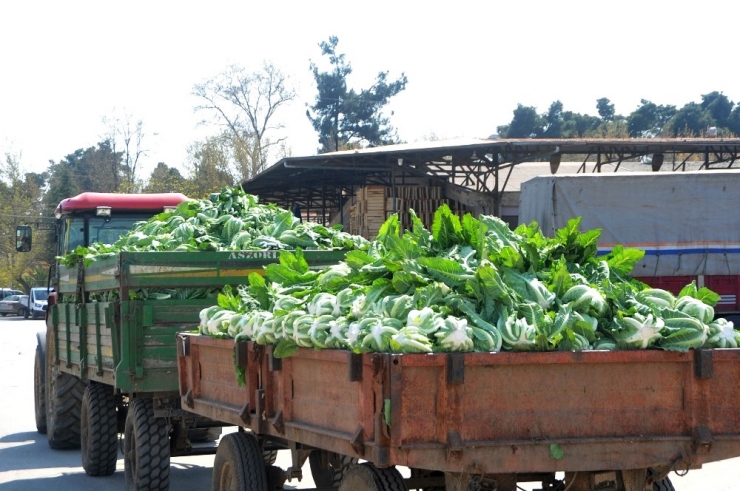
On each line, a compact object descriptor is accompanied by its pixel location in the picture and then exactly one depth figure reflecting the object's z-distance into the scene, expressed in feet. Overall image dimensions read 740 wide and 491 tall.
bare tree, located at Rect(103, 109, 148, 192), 231.91
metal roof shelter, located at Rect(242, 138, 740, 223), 83.25
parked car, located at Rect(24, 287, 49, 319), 179.63
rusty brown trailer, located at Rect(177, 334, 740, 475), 14.99
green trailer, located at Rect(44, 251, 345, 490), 27.94
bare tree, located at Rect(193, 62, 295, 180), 194.08
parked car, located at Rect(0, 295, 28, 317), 193.26
